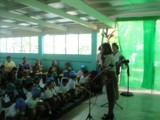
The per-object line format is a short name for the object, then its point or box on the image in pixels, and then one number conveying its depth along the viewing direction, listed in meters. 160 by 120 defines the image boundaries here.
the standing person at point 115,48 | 5.35
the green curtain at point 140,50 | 6.42
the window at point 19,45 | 10.19
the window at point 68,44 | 8.67
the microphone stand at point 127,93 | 5.99
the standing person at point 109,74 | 3.60
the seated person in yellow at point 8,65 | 7.54
